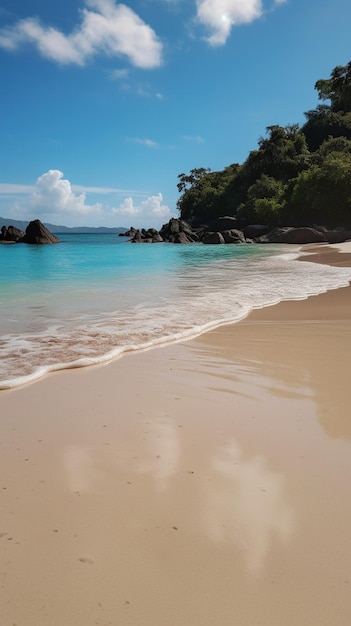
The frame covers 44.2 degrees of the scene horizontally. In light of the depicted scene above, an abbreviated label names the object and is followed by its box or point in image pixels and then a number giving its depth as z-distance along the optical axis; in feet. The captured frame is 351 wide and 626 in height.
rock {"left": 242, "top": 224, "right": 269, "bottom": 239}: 193.26
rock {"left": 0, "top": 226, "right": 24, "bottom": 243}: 221.25
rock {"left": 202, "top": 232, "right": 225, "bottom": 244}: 178.41
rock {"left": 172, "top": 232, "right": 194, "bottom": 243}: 200.07
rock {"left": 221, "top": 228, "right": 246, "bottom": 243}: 178.29
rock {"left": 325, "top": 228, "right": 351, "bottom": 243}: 142.41
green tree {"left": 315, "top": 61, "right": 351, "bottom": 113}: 207.49
